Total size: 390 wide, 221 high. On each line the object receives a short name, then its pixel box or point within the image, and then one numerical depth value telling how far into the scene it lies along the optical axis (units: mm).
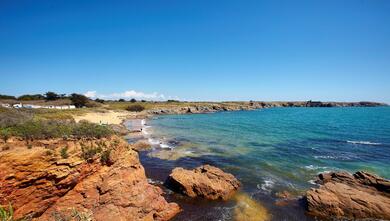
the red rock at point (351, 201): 16875
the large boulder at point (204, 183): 19188
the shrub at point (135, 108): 120088
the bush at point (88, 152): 13711
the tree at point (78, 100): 100562
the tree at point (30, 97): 109912
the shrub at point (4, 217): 5418
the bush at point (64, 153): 12813
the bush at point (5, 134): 13038
